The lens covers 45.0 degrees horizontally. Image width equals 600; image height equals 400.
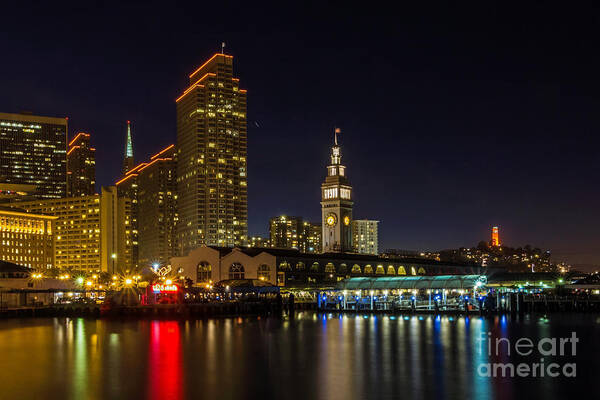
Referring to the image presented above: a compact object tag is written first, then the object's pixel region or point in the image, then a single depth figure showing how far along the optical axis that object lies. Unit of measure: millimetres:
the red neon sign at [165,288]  110312
